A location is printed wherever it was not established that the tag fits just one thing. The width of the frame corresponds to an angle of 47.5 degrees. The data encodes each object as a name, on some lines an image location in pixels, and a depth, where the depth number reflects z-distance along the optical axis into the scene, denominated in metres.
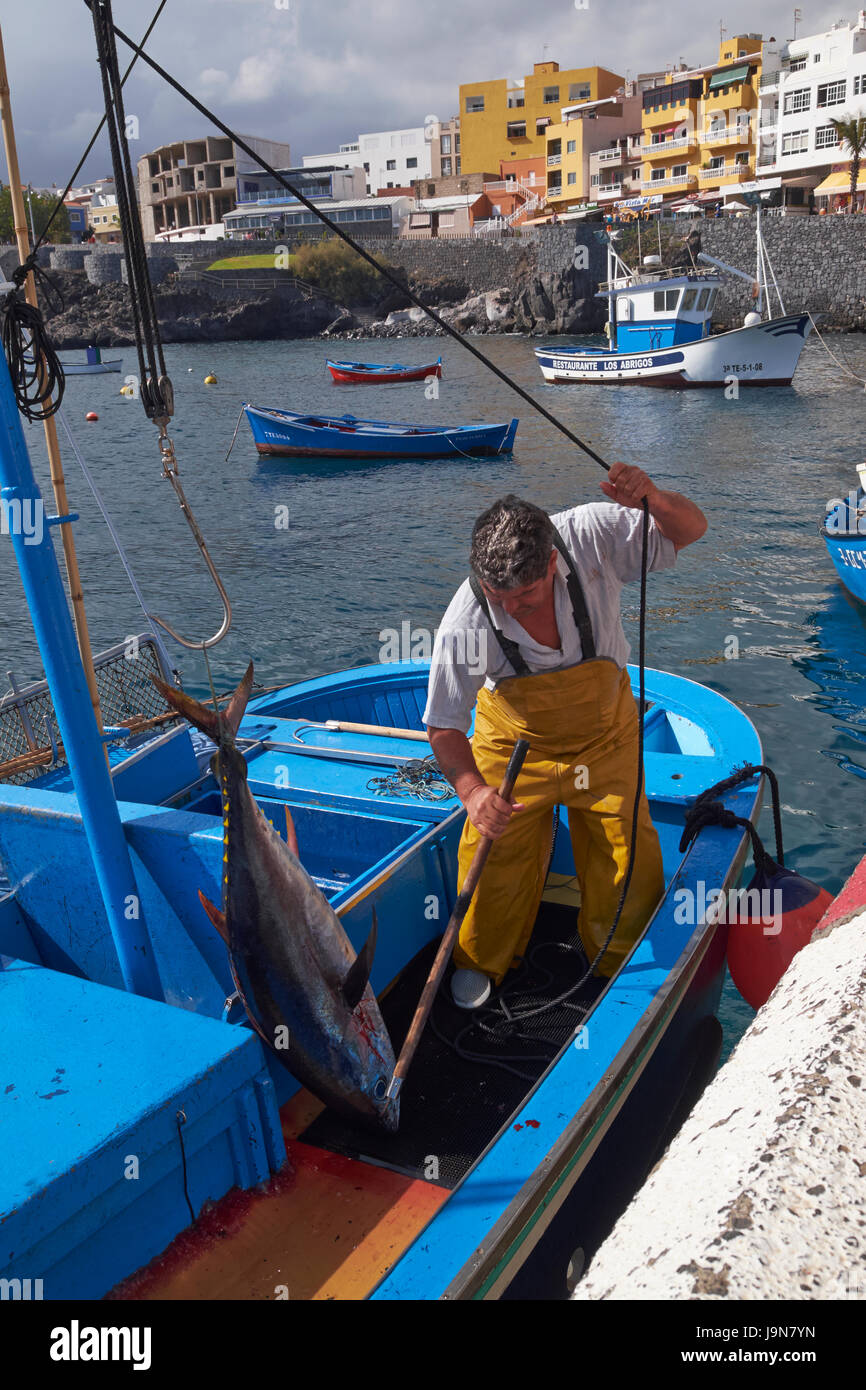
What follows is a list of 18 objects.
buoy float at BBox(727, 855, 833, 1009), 4.25
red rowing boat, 38.28
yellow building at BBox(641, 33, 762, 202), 64.94
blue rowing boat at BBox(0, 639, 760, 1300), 2.62
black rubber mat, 3.38
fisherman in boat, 3.79
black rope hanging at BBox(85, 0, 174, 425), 3.39
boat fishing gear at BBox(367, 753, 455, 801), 4.98
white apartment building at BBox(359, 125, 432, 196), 99.00
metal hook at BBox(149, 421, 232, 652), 3.81
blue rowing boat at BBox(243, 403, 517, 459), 25.75
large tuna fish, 3.07
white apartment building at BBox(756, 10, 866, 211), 58.09
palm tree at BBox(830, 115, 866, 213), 53.50
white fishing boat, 34.41
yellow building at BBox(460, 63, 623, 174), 80.62
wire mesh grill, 5.18
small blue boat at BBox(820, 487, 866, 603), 11.33
